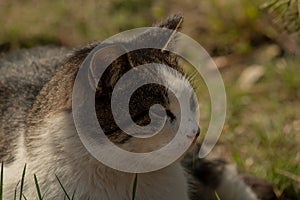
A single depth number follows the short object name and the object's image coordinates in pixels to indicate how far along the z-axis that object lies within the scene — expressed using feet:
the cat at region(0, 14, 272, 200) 19.51
